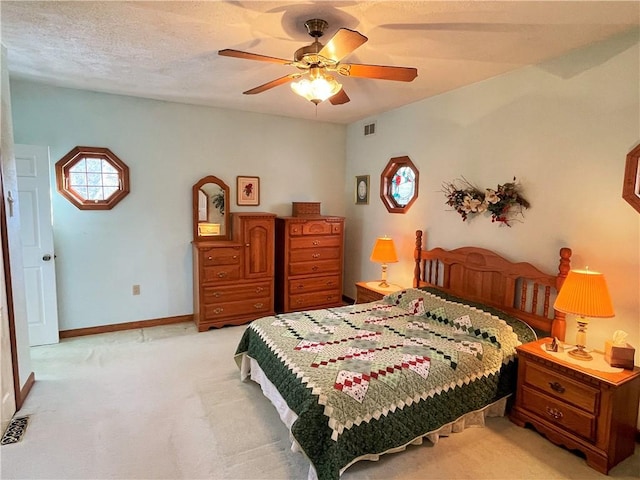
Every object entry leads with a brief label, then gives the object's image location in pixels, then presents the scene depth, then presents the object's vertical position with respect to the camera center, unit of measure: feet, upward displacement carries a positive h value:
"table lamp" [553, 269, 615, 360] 7.09 -1.77
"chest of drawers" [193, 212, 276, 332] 13.74 -2.63
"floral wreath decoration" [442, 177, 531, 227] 10.01 +0.25
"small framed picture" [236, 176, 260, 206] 15.35 +0.67
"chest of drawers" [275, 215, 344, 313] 15.15 -2.33
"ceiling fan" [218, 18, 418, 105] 6.53 +2.65
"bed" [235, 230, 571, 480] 6.54 -3.23
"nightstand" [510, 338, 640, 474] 6.89 -3.92
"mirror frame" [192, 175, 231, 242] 14.53 -0.16
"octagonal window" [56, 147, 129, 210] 12.54 +0.96
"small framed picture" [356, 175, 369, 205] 16.28 +0.84
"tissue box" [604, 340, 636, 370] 7.14 -2.85
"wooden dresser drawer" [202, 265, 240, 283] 13.67 -2.54
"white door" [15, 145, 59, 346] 11.31 -1.20
